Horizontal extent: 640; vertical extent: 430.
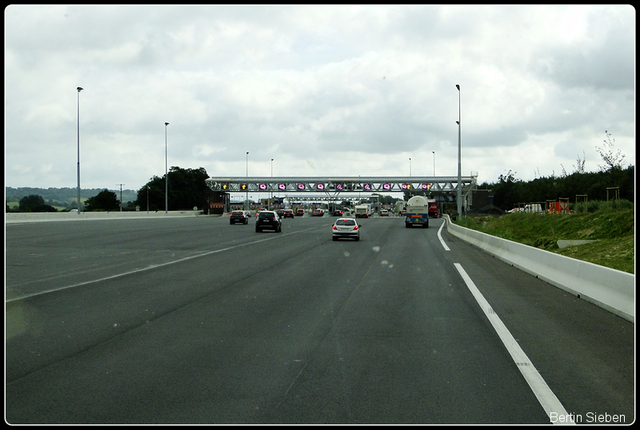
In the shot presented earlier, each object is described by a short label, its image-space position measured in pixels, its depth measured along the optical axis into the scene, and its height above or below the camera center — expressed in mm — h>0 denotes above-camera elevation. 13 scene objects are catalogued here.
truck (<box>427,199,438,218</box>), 107625 -1346
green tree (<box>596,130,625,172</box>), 60656 +4397
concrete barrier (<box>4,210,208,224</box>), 54875 -1737
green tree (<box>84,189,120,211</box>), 157875 -490
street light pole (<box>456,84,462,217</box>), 55750 +2996
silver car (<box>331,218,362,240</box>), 36612 -1692
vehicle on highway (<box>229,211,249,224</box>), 64312 -1734
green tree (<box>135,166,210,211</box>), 156875 +2170
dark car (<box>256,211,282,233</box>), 47156 -1568
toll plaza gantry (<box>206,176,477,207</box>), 119688 +3433
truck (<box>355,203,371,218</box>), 111125 -1792
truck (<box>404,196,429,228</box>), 60750 -1074
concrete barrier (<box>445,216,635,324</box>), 10258 -1640
